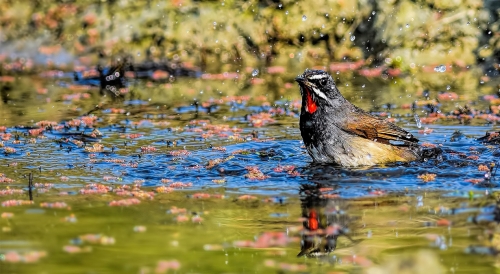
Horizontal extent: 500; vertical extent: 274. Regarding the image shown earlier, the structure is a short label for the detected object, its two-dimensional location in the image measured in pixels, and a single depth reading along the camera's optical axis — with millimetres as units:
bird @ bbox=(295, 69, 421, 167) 11125
